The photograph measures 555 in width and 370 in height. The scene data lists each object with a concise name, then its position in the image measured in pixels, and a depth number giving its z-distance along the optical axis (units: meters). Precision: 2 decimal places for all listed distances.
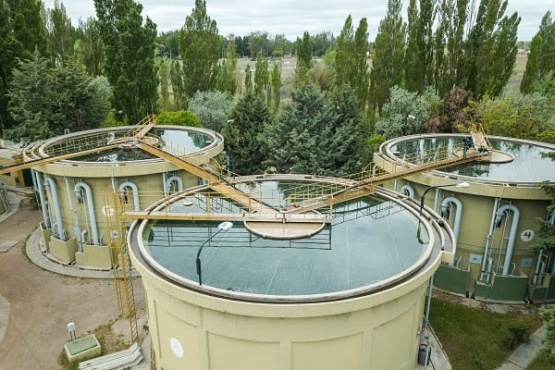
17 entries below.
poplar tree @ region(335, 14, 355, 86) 53.91
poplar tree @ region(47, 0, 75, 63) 58.17
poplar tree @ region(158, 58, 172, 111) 58.47
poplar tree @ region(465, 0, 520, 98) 45.75
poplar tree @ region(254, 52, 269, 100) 65.38
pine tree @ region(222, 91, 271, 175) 36.62
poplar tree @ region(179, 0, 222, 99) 52.69
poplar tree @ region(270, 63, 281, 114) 66.19
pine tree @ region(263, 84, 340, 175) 31.89
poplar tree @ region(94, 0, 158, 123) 42.03
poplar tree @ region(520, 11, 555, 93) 52.75
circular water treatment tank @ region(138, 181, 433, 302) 14.37
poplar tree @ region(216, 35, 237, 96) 59.10
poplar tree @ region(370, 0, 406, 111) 51.41
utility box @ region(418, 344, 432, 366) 18.50
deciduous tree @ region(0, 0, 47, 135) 41.78
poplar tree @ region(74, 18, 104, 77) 59.50
